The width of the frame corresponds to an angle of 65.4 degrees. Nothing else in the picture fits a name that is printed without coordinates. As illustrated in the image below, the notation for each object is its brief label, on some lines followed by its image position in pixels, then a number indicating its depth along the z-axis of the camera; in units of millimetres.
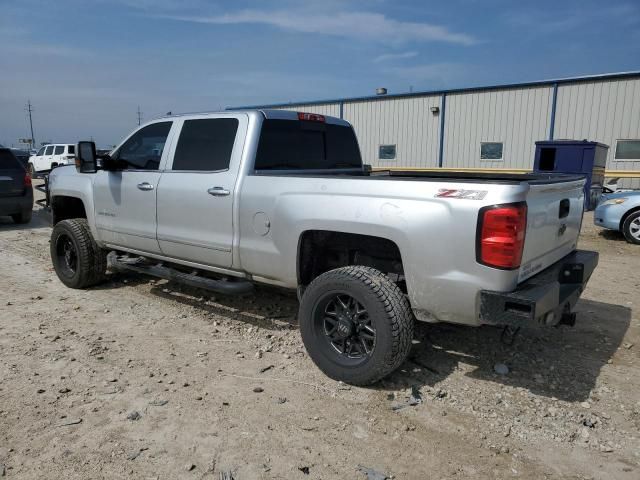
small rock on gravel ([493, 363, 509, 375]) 3718
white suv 26141
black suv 10414
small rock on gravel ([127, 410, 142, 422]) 3068
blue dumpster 13102
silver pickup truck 2941
